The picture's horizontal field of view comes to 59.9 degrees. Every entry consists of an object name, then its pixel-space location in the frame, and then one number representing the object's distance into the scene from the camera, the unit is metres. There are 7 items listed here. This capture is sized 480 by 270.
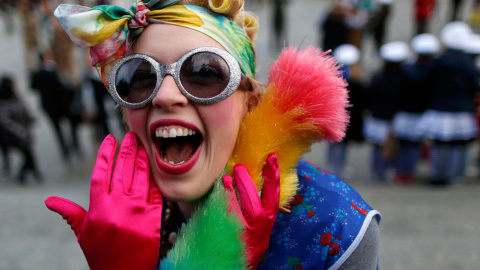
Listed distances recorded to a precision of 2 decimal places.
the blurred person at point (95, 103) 6.01
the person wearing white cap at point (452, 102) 4.82
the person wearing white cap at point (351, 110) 5.20
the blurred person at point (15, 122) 5.87
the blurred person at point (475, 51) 4.98
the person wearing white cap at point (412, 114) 5.14
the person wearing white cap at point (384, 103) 5.12
